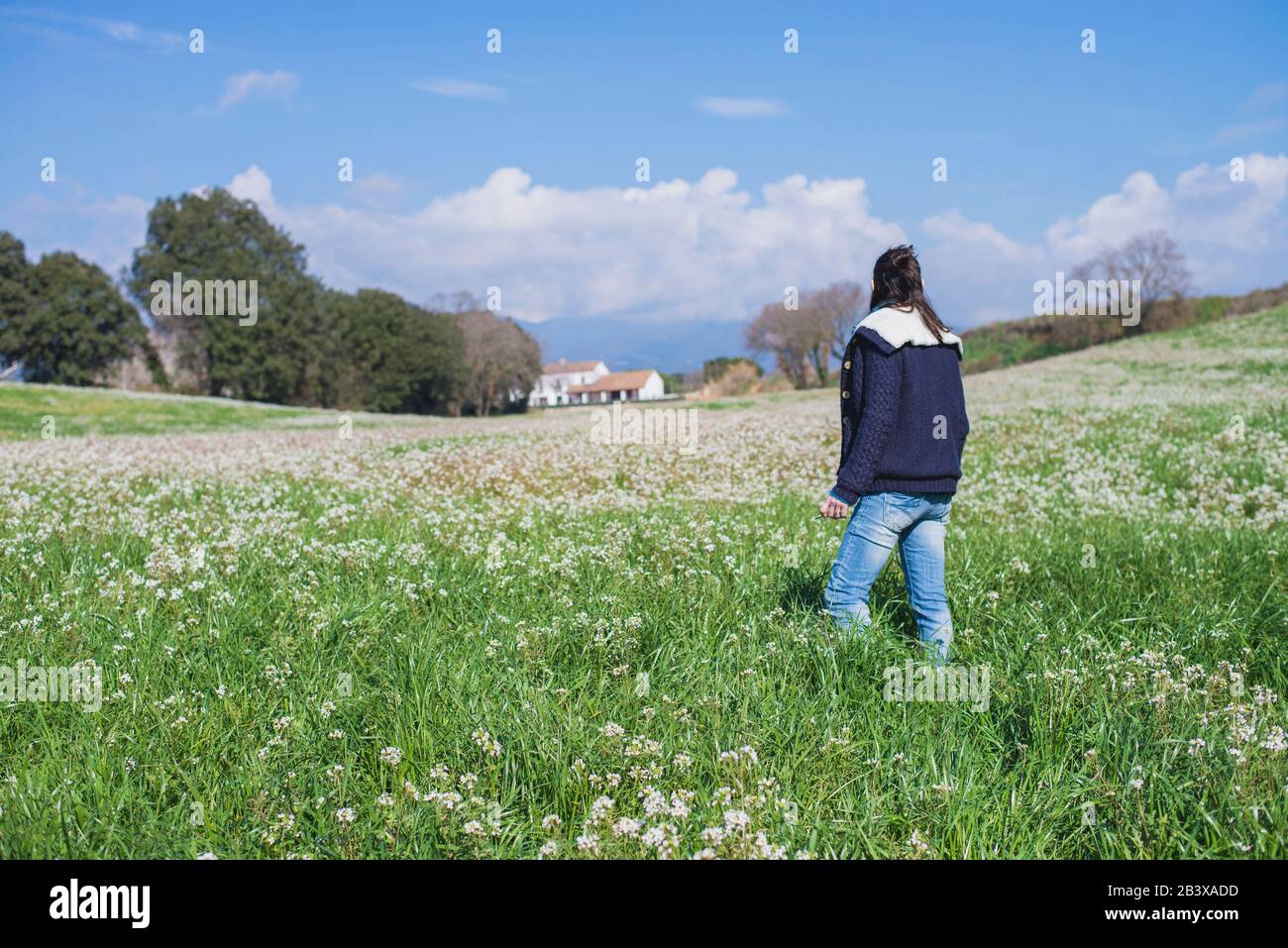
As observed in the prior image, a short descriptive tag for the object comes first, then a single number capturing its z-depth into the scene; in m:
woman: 5.54
